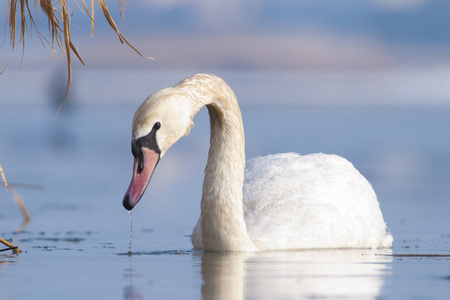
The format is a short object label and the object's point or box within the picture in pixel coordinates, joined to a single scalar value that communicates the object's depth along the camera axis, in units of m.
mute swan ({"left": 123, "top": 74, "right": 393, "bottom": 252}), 16.58
